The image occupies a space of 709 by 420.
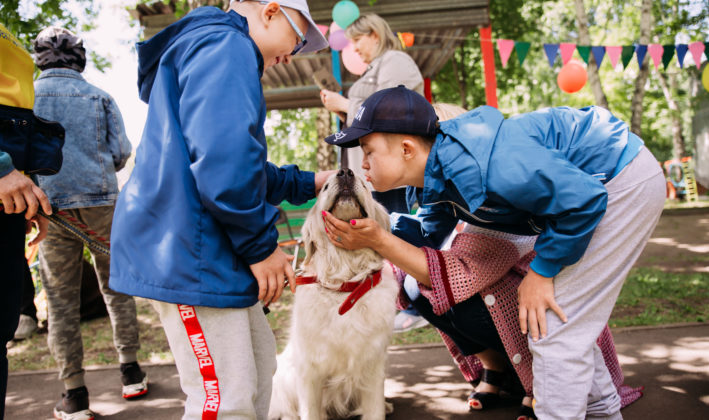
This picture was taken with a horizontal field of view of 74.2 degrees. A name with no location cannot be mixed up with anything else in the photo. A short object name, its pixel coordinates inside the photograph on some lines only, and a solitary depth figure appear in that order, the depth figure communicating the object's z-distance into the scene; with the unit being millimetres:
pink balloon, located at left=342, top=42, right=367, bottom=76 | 6250
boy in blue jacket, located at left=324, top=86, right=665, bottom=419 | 1776
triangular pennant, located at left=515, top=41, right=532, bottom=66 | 7951
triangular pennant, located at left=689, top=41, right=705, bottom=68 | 7614
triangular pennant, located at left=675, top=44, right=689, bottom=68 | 7820
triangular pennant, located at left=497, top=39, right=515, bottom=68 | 8016
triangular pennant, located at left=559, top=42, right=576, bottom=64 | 7862
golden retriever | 2400
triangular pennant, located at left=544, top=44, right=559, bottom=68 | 8000
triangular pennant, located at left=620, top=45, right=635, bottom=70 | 7883
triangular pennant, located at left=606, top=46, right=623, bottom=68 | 8164
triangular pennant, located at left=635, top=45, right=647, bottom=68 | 7910
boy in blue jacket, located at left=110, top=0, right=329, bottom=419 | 1401
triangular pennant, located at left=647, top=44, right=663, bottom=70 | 7961
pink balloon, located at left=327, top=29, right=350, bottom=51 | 6520
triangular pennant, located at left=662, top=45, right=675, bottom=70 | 7883
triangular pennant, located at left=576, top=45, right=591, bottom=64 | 8122
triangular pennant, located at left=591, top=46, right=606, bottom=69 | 8246
